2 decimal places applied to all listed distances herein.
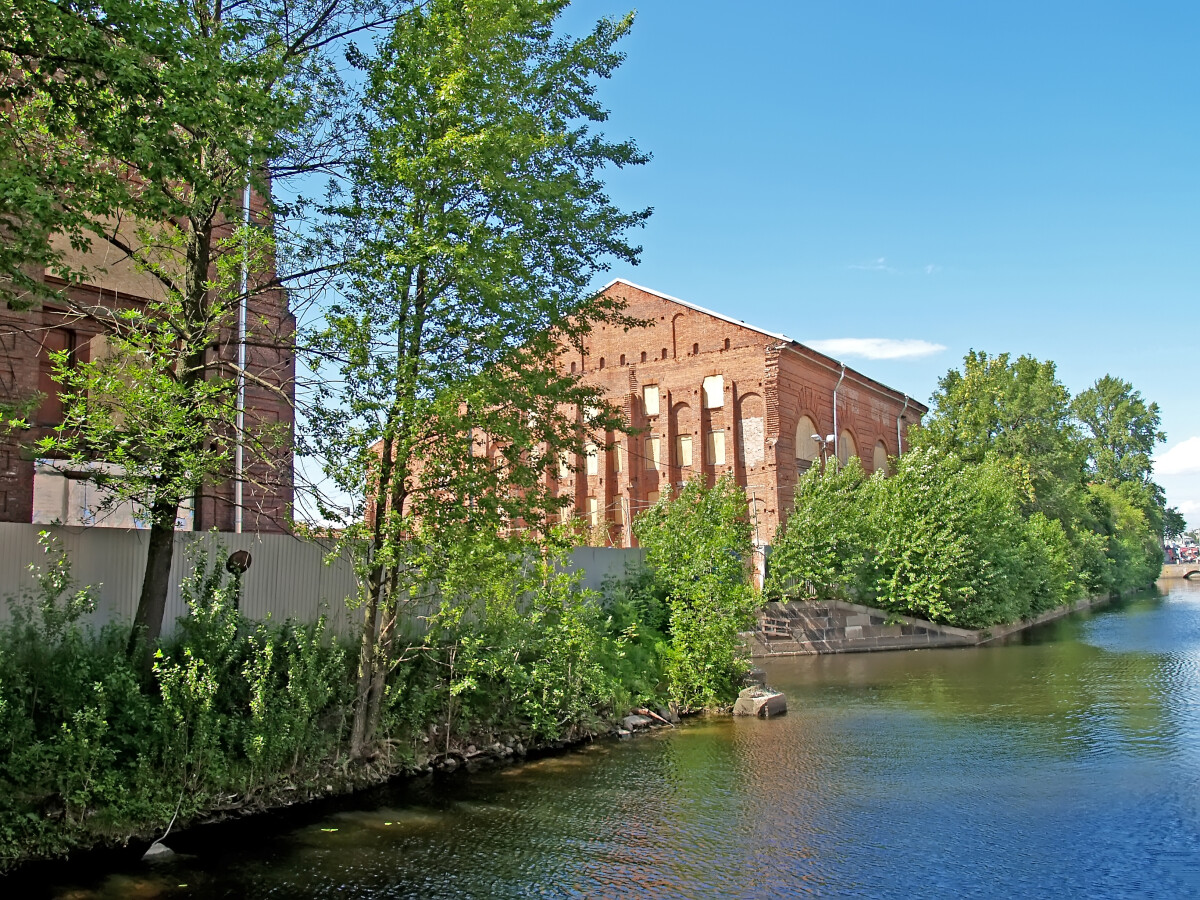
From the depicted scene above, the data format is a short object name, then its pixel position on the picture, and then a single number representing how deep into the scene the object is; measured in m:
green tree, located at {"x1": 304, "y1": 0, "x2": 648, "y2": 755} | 11.44
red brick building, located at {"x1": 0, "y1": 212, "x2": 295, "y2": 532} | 14.08
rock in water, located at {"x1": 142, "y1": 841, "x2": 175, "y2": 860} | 8.55
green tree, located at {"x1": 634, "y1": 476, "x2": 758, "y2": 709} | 17.23
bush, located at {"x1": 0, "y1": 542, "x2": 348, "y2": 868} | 8.40
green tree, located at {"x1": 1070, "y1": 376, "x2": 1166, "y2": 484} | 78.88
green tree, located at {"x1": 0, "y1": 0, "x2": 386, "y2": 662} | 7.15
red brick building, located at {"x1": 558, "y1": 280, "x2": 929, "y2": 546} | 36.75
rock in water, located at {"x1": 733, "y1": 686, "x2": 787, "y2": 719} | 16.62
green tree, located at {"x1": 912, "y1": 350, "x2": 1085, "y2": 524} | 44.84
